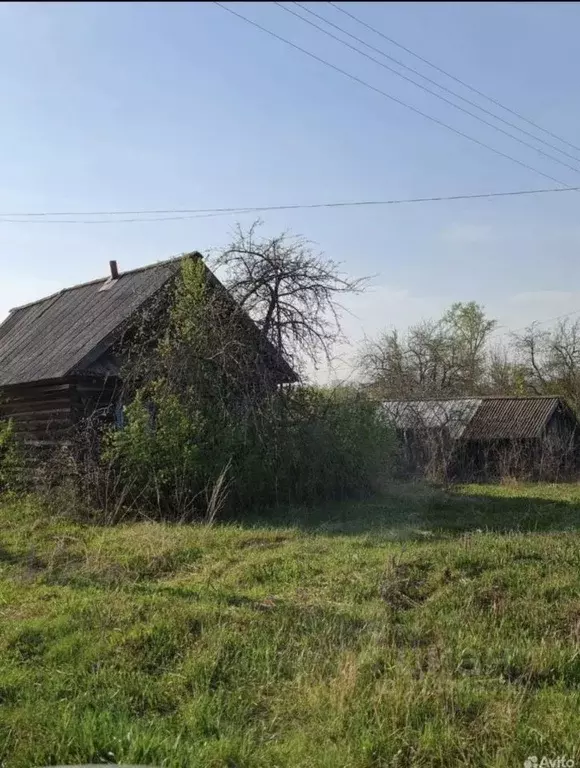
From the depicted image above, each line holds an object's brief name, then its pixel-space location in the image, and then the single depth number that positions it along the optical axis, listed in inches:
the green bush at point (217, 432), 457.1
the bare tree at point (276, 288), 504.1
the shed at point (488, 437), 886.4
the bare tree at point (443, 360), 1206.3
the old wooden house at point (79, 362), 525.3
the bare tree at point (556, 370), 1357.0
